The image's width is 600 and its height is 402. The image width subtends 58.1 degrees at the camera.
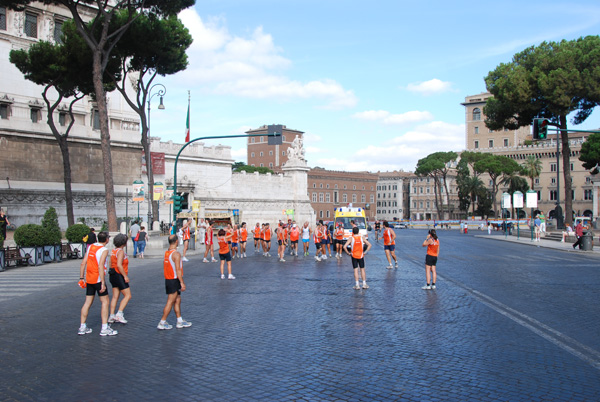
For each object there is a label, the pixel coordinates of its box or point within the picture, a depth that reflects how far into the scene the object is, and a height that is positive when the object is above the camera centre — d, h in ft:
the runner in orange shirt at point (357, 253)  43.21 -4.23
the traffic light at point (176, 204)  89.97 +0.15
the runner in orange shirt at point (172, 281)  28.60 -4.04
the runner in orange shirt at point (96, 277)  27.71 -3.63
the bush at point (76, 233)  72.84 -3.46
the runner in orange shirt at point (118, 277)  29.22 -3.88
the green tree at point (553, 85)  130.00 +27.56
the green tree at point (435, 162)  297.94 +20.05
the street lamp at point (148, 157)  105.91 +9.58
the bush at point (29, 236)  64.80 -3.27
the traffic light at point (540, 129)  72.90 +9.04
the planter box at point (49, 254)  68.33 -5.80
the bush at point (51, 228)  67.62 -2.49
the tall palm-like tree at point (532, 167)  301.43 +16.18
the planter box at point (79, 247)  73.91 -5.45
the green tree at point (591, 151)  167.12 +13.52
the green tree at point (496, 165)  278.46 +16.40
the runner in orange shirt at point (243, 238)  81.87 -5.36
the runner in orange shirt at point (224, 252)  51.16 -4.59
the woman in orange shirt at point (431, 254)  43.32 -4.48
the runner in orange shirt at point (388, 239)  61.21 -4.49
